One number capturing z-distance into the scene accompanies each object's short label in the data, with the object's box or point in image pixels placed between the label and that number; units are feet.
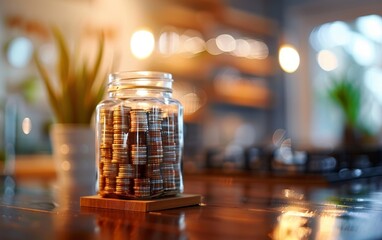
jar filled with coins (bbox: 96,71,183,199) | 2.68
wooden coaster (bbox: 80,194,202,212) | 2.61
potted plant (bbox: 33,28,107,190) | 5.19
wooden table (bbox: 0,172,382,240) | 1.91
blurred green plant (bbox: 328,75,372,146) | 8.70
